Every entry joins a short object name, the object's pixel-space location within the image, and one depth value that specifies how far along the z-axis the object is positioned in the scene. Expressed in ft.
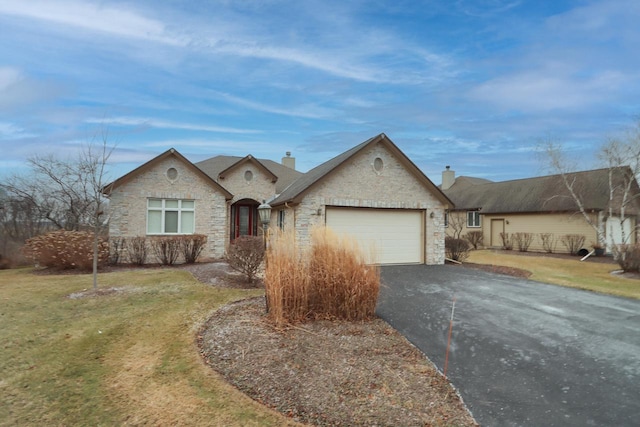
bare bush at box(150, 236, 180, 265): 44.75
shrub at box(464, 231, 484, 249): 85.10
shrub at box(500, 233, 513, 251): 79.92
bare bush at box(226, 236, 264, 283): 30.71
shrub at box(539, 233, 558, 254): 72.38
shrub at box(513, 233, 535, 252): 76.33
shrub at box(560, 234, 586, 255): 67.46
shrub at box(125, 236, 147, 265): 44.52
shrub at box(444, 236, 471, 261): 52.42
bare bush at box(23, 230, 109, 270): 40.37
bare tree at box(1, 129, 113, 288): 56.13
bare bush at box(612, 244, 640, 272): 45.55
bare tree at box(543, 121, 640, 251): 60.85
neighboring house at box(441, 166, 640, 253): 67.26
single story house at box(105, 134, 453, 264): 44.29
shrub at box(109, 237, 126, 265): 44.42
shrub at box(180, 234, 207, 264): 46.03
